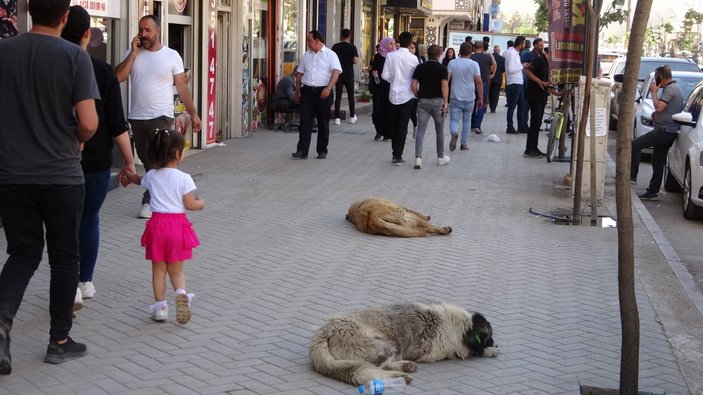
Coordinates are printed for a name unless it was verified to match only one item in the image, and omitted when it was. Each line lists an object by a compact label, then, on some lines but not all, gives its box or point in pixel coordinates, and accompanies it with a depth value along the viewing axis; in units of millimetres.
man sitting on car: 13250
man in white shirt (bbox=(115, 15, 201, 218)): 9141
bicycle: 15695
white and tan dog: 5238
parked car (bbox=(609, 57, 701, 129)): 22672
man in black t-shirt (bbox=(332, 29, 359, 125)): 19984
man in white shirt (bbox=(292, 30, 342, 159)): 14570
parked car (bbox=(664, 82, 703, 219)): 11570
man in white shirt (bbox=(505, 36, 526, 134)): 20359
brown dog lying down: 9383
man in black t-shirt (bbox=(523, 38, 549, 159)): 16438
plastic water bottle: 4989
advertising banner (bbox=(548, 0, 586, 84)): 12625
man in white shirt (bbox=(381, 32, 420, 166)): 14680
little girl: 6086
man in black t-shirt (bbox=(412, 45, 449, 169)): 14297
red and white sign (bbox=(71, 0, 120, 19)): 11555
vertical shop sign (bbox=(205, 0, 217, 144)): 15883
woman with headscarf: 18578
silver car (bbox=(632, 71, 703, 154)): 17172
